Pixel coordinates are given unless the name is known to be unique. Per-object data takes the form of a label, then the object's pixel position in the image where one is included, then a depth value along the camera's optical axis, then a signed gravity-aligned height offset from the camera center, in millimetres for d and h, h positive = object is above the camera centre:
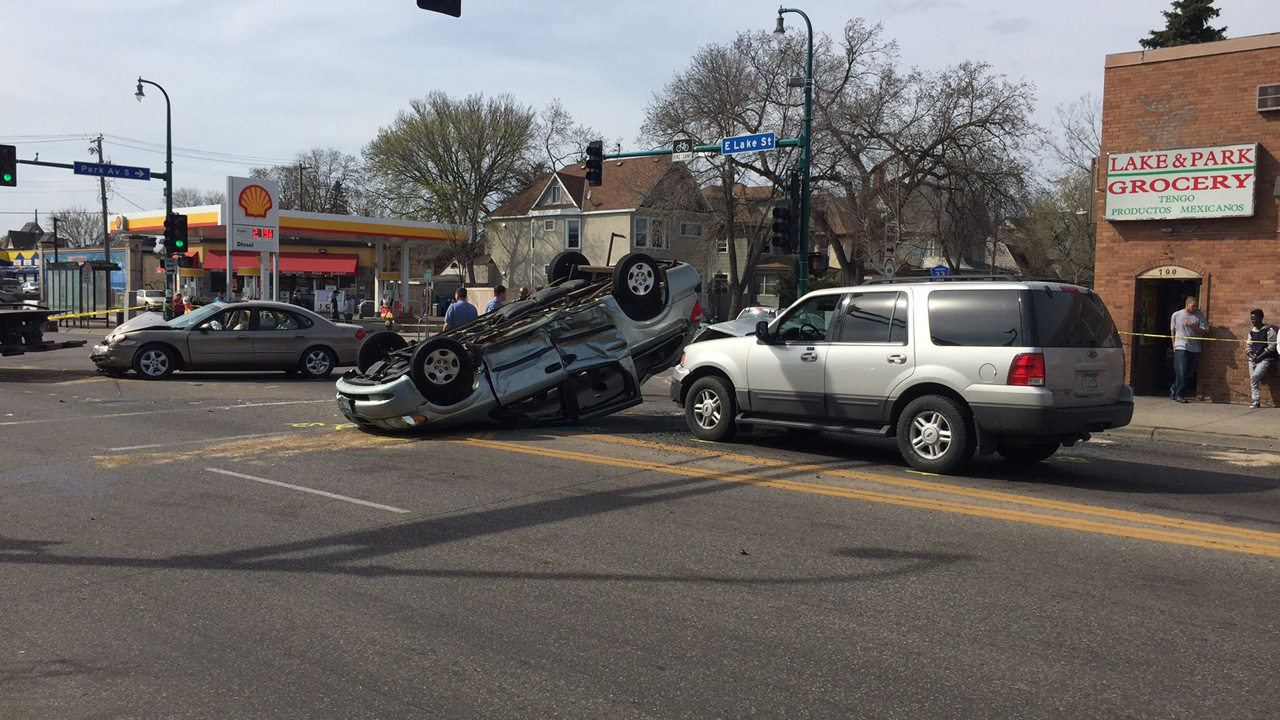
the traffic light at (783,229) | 21156 +2362
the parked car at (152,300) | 42969 +1352
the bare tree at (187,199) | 105062 +13813
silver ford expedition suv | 8414 -219
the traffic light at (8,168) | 27203 +4282
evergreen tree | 45969 +14887
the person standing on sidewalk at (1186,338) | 15695 +159
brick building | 15609 +2416
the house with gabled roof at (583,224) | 60062 +7069
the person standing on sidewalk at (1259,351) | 15062 -18
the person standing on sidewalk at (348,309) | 46875 +1100
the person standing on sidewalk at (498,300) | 15335 +577
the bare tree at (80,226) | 120438 +12278
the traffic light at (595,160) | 25016 +4495
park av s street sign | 29578 +4768
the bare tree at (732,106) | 42562 +10081
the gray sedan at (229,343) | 17328 -221
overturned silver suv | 10602 -250
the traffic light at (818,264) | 21750 +1688
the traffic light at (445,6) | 11203 +3684
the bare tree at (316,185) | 88750 +13276
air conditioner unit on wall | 15391 +3855
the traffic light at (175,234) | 30906 +2925
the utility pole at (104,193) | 54234 +7462
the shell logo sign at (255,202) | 35938 +4633
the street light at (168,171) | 32688 +5162
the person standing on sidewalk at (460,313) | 15711 +347
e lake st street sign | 22859 +4535
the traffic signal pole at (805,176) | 22891 +3758
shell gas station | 46375 +4280
